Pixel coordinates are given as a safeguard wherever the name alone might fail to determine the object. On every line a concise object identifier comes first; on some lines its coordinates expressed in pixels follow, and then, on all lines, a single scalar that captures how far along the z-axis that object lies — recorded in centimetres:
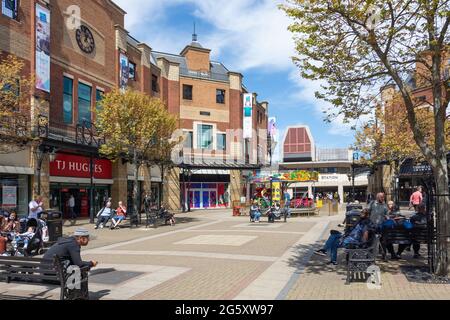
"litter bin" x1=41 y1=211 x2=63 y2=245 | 1380
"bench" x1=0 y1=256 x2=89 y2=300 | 643
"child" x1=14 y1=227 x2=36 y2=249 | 1184
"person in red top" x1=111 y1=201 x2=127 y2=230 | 2050
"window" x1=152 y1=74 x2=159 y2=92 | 3562
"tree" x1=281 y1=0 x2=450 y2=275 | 825
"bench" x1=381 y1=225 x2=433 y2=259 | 1012
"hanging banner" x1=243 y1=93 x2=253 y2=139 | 4344
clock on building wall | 2486
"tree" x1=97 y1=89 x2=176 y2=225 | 1991
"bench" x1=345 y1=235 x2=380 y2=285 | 823
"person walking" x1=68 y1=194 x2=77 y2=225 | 2362
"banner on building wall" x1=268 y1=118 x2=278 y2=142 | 5425
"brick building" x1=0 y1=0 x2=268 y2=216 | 2002
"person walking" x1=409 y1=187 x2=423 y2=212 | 1871
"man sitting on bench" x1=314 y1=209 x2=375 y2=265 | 942
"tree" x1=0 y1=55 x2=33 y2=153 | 1303
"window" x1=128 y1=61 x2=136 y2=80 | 3133
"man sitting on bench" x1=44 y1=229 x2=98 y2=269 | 659
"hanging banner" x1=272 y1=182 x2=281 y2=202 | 3428
